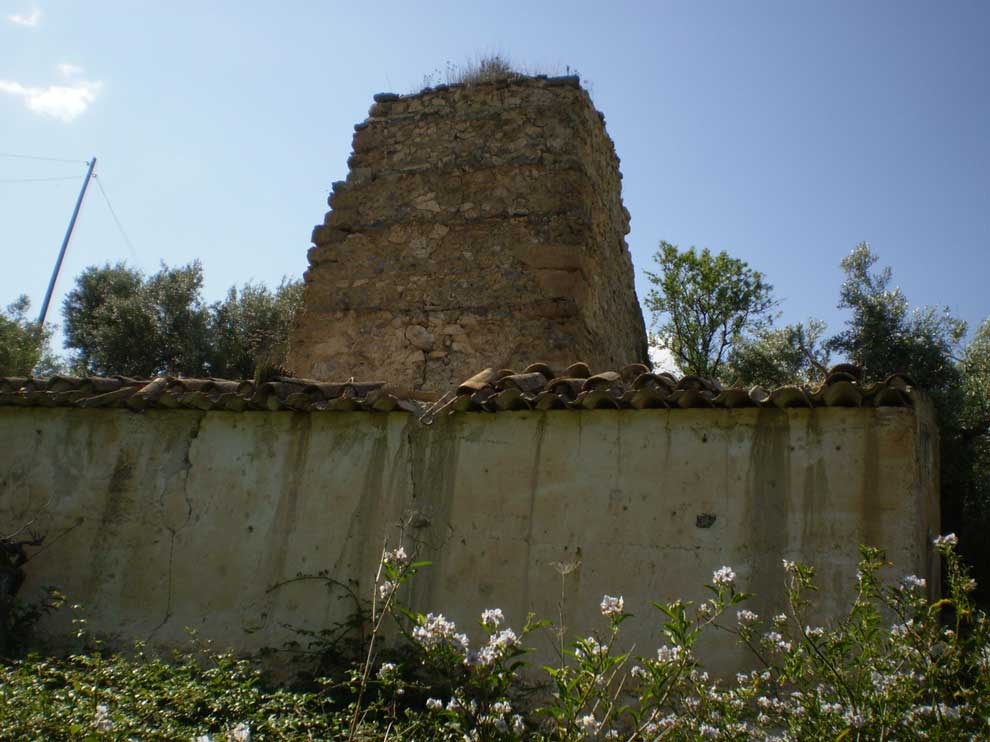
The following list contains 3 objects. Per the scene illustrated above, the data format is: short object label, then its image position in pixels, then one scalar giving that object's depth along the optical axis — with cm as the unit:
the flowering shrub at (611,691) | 323
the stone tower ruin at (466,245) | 807
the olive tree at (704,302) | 1394
